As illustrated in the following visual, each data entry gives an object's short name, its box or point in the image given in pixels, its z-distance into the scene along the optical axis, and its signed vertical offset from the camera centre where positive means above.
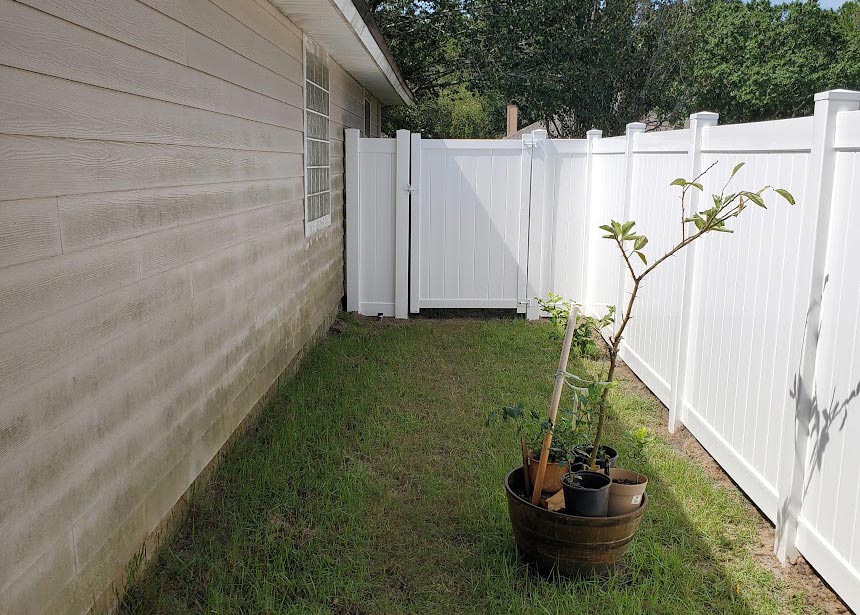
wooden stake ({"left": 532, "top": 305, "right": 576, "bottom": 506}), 3.02 -0.91
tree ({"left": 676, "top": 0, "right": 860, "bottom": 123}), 31.31 +3.99
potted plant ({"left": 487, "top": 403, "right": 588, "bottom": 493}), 3.09 -1.10
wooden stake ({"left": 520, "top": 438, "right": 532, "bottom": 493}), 3.14 -1.17
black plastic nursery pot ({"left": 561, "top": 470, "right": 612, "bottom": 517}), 2.90 -1.17
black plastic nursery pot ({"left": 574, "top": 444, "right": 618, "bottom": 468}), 3.25 -1.15
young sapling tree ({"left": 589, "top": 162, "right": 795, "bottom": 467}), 3.03 -0.24
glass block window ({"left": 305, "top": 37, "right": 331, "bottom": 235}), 6.23 +0.13
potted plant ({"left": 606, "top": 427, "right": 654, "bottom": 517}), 2.97 -1.19
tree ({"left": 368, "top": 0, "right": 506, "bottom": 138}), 17.78 +2.54
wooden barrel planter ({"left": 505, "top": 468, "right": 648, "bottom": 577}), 2.91 -1.32
